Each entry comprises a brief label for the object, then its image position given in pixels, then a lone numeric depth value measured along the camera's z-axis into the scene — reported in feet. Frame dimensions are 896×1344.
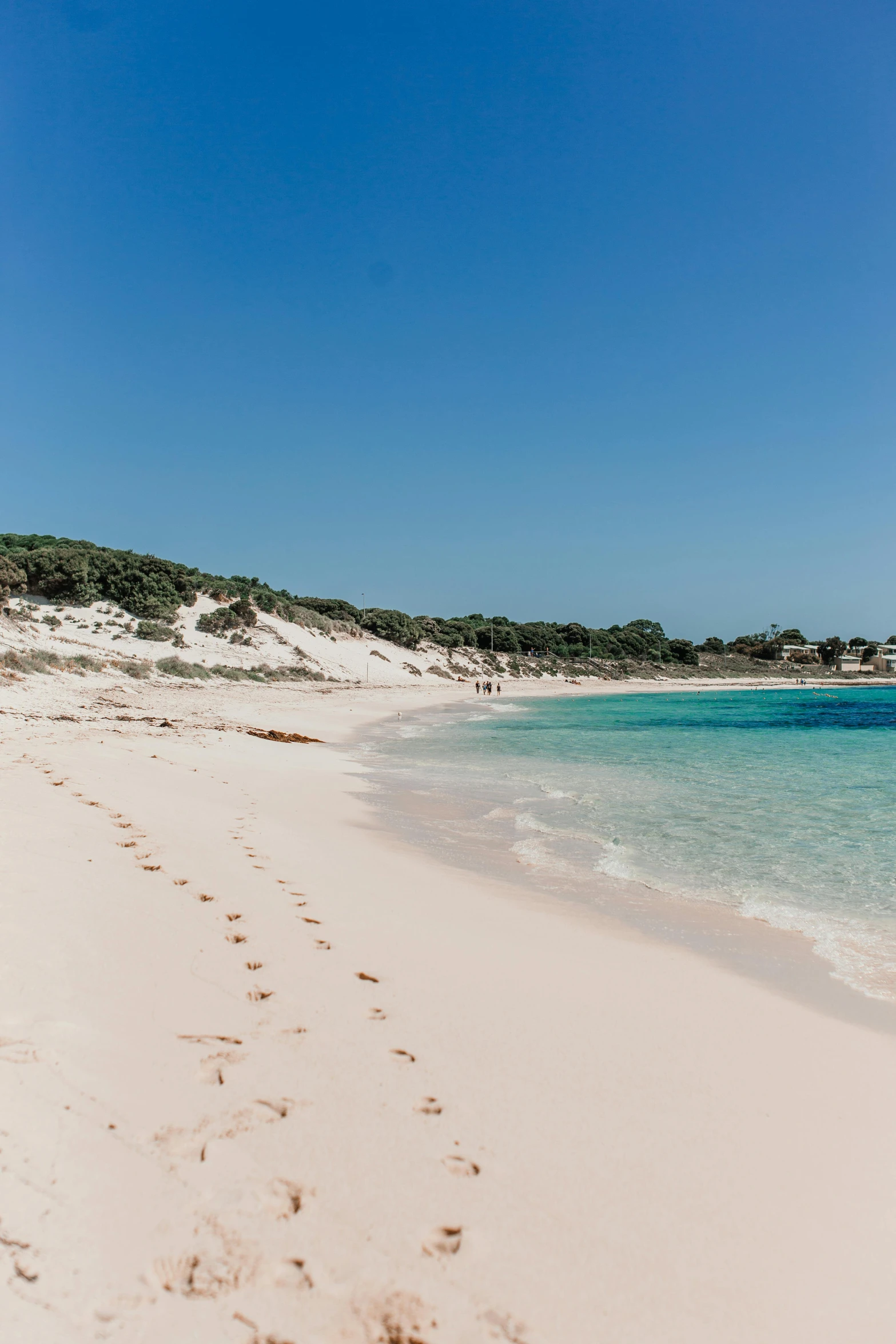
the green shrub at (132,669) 87.61
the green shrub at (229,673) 107.96
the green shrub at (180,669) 97.50
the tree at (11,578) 97.76
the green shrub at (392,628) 192.65
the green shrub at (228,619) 128.98
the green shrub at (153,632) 110.42
